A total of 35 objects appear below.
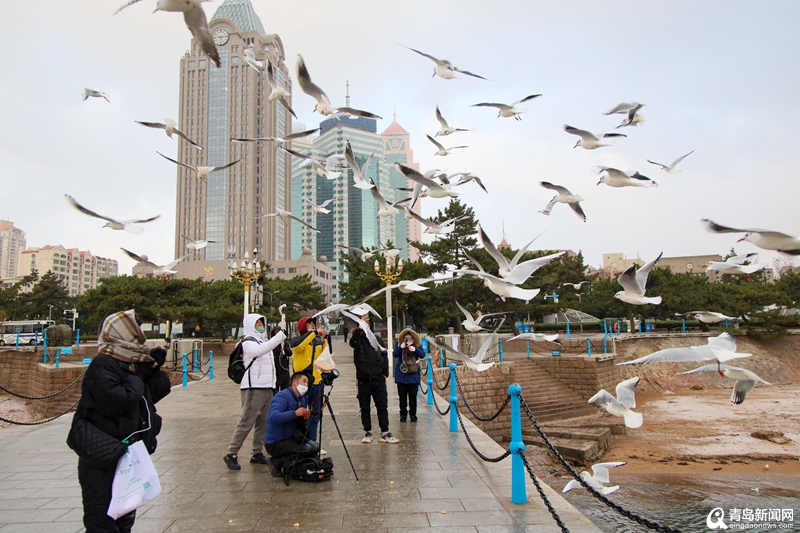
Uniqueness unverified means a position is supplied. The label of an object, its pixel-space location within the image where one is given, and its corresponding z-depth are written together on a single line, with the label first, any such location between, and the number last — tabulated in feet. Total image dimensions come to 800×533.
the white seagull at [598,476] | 13.73
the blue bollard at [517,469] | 11.86
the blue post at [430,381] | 28.09
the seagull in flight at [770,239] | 8.97
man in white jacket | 14.78
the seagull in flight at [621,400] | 13.00
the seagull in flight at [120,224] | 16.20
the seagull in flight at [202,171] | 20.80
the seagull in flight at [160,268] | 18.50
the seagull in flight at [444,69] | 18.82
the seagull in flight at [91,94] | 18.90
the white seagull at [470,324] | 16.20
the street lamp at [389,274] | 44.42
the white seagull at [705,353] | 10.52
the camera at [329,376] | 16.30
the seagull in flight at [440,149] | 23.09
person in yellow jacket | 15.74
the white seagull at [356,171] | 19.60
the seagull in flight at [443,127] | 22.95
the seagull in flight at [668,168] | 16.70
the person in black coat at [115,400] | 7.88
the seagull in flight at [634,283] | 13.50
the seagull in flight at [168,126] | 19.39
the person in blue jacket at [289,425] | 13.70
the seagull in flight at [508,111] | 20.22
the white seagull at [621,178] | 16.70
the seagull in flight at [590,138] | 18.29
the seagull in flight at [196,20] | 10.68
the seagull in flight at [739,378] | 11.02
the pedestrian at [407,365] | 21.84
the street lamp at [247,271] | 54.33
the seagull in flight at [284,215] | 25.11
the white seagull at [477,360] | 13.25
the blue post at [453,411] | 20.69
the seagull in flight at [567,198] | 18.80
